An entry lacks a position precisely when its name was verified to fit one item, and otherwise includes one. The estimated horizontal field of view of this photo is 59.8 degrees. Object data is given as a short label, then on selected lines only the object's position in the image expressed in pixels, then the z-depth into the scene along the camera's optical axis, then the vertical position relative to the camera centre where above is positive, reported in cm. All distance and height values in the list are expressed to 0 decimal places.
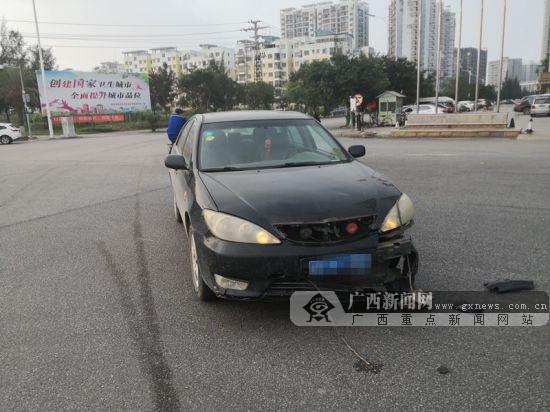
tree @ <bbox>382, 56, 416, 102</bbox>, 4644 +154
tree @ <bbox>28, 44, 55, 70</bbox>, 6025 +598
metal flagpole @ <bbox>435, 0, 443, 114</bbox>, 2394 +271
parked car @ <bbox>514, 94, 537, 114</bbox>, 4084 -182
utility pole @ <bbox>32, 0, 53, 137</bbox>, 3631 +154
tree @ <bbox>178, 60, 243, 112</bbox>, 5844 +109
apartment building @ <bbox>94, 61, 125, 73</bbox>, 14665 +1125
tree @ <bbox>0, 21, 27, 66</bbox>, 5850 +719
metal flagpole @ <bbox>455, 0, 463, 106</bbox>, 2490 +206
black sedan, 321 -94
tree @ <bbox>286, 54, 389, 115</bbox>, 3216 +78
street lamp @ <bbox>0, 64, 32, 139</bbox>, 3456 +25
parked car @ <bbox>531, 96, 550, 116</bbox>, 3422 -156
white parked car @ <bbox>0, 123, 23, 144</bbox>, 3016 -167
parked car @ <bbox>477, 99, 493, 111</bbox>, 5859 -238
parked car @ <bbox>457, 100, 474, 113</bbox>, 5202 -214
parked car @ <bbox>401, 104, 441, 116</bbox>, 3412 -143
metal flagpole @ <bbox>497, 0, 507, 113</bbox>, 2446 +204
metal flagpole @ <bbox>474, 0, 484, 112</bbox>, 2550 +313
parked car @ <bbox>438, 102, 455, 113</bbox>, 3840 -152
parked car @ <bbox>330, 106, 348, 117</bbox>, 6831 -288
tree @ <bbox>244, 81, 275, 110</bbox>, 7850 +7
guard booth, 3050 -107
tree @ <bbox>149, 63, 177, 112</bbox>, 7156 +186
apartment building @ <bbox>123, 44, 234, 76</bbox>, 13900 +1233
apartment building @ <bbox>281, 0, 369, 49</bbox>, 13588 +2174
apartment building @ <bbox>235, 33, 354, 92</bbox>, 12524 +1063
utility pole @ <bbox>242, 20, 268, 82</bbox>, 9662 +1254
